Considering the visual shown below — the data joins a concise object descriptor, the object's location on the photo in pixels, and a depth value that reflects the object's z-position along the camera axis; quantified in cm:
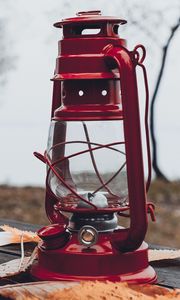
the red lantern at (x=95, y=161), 78
